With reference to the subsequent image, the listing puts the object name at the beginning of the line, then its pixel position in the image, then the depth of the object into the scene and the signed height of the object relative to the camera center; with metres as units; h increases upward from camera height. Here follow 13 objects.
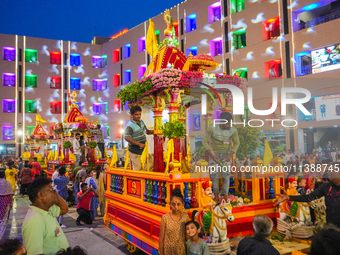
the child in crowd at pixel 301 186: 6.02 -0.98
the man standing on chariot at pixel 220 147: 6.35 -0.16
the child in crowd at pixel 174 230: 4.11 -1.22
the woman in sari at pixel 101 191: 10.48 -1.68
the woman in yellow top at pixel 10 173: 12.14 -1.14
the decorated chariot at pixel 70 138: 16.19 +0.32
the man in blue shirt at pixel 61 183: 9.48 -1.24
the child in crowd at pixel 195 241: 3.93 -1.32
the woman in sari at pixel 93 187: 9.48 -1.45
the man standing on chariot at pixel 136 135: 7.37 +0.17
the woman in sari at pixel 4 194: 7.09 -1.17
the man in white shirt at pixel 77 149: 16.50 -0.32
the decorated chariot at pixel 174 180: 5.17 -0.80
